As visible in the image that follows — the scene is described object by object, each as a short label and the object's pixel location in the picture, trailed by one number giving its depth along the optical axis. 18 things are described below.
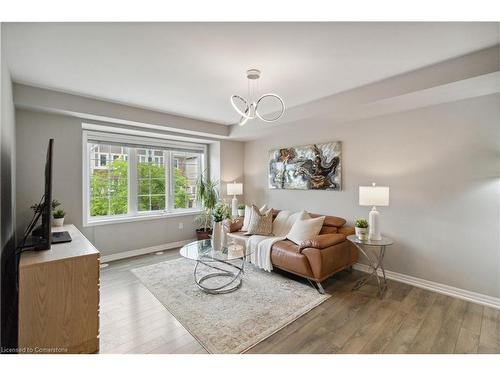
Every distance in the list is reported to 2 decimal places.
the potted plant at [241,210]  4.68
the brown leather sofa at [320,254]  2.72
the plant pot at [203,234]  4.70
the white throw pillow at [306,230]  3.15
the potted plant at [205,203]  4.88
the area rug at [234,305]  1.93
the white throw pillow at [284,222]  3.71
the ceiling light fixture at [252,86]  2.30
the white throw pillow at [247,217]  3.94
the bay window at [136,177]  3.91
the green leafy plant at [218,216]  2.98
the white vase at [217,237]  2.95
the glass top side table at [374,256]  2.71
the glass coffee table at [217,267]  2.70
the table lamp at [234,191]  4.83
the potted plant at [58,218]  3.02
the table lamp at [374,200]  2.78
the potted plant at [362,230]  2.83
